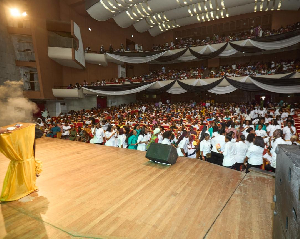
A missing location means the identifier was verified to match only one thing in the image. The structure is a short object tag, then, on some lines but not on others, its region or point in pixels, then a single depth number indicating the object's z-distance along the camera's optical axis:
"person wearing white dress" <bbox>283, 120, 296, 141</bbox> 5.56
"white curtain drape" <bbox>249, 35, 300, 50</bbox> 12.40
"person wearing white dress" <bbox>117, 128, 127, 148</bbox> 5.58
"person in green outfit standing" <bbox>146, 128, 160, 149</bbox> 5.07
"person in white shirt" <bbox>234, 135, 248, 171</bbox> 3.96
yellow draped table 2.57
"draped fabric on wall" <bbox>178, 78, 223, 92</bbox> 13.20
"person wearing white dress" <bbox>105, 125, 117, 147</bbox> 5.75
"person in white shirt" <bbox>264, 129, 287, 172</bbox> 3.74
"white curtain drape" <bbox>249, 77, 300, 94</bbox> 10.52
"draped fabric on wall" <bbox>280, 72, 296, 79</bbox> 11.17
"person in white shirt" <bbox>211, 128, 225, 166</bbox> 4.47
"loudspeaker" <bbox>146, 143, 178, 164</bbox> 4.00
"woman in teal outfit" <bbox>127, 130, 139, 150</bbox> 5.46
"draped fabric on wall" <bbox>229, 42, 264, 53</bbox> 13.78
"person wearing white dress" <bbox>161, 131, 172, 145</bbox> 4.59
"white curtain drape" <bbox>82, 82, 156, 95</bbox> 13.62
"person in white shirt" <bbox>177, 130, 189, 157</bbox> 4.59
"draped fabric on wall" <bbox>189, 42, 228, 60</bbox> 14.48
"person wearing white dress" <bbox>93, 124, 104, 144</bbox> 6.12
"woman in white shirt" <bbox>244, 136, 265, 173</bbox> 3.80
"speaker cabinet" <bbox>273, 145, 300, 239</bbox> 1.10
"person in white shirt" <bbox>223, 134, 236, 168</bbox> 3.87
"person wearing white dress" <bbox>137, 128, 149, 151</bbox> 5.26
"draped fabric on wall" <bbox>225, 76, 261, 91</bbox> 11.87
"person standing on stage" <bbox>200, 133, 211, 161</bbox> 4.41
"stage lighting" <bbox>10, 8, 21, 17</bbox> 11.23
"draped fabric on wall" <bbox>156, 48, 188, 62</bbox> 15.82
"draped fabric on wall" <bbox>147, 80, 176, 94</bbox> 14.63
